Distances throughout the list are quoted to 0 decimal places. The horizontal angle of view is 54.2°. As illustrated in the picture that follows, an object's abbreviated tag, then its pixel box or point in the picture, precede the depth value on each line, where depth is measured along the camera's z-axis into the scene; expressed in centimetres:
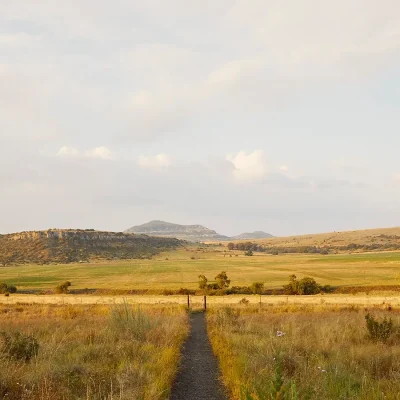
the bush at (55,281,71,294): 5275
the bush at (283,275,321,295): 4792
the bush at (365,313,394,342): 1371
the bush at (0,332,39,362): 1110
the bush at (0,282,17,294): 5118
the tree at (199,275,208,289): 5167
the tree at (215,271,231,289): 5175
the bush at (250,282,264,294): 4742
